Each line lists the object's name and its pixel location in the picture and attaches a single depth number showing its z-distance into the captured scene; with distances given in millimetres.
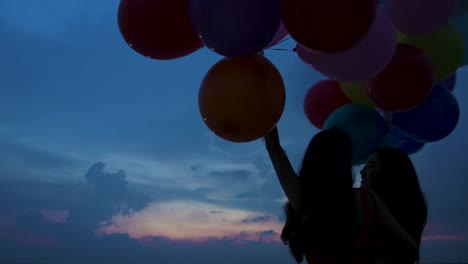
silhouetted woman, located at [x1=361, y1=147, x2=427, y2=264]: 2449
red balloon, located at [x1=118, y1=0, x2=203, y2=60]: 2443
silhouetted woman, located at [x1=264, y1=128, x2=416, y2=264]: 2000
